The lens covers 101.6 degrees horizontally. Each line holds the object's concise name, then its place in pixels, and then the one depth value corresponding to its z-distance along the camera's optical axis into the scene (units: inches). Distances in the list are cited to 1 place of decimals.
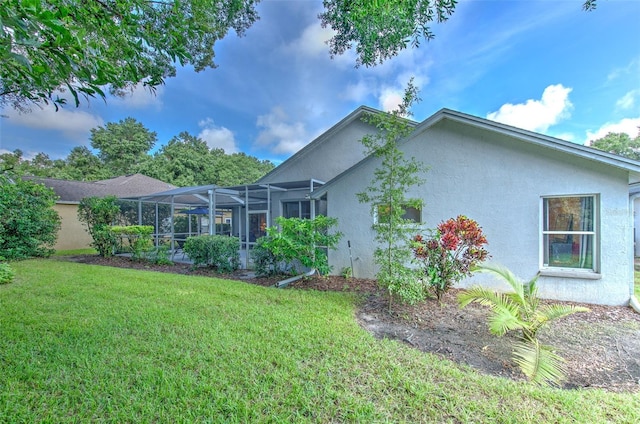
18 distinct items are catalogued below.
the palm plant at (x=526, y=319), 124.4
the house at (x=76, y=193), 641.6
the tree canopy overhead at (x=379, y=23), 178.5
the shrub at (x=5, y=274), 283.4
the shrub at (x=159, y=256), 440.8
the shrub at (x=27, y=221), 418.6
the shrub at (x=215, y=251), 374.9
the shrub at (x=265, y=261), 334.3
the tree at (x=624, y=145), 792.3
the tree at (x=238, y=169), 1221.7
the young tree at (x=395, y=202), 209.8
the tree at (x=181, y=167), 1118.4
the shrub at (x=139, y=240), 458.3
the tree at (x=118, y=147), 1229.7
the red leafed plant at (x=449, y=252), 215.3
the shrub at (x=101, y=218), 497.0
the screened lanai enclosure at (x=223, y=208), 431.5
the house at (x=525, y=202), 217.9
